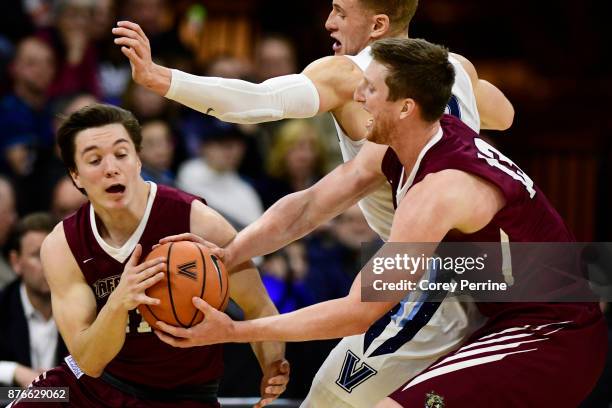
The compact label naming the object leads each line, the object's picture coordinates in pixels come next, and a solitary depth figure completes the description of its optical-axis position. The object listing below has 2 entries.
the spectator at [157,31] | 16.17
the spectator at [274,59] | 16.55
